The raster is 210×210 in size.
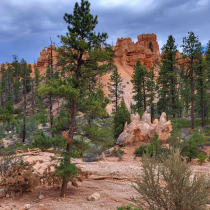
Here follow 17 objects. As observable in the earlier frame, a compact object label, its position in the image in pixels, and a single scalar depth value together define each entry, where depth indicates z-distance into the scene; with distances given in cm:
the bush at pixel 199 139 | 1364
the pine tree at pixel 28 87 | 4804
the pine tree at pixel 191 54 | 2094
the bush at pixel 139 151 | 1399
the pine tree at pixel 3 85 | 5202
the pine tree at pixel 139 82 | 2577
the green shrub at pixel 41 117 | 3116
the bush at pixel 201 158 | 1070
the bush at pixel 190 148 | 1161
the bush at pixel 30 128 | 2319
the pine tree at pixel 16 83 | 5256
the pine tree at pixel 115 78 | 3272
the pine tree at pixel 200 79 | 2081
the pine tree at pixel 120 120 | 1853
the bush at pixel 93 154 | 1341
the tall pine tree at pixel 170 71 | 2222
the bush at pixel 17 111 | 4534
